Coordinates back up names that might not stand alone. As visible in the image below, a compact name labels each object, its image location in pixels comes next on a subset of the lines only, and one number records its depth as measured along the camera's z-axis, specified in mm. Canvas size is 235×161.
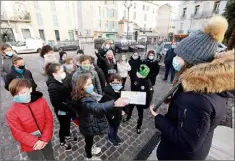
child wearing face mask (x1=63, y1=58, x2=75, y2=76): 3477
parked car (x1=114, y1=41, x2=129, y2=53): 17711
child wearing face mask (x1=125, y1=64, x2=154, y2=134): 3078
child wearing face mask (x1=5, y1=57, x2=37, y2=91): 3180
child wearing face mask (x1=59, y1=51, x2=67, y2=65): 4440
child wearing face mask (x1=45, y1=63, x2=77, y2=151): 2371
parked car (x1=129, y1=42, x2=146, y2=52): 17131
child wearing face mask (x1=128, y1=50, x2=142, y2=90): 4279
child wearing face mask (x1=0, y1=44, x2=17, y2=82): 3810
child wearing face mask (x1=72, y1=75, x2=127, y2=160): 1919
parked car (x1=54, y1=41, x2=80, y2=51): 19562
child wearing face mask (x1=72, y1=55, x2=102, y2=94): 3113
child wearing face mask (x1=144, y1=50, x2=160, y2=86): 4352
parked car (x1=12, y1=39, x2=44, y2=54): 15992
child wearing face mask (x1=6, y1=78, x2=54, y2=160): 1835
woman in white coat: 4844
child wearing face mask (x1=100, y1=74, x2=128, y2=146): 2552
